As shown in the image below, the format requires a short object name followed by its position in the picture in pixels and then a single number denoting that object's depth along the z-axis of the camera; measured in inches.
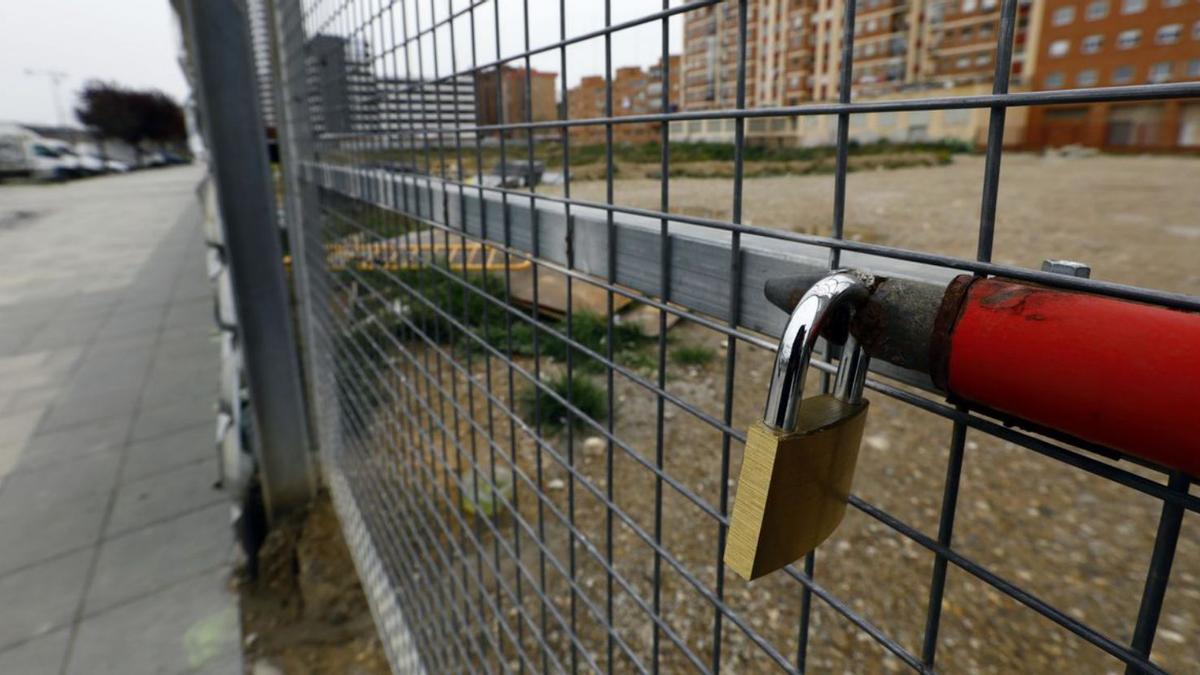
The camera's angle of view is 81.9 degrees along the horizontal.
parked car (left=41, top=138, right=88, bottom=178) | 1234.0
